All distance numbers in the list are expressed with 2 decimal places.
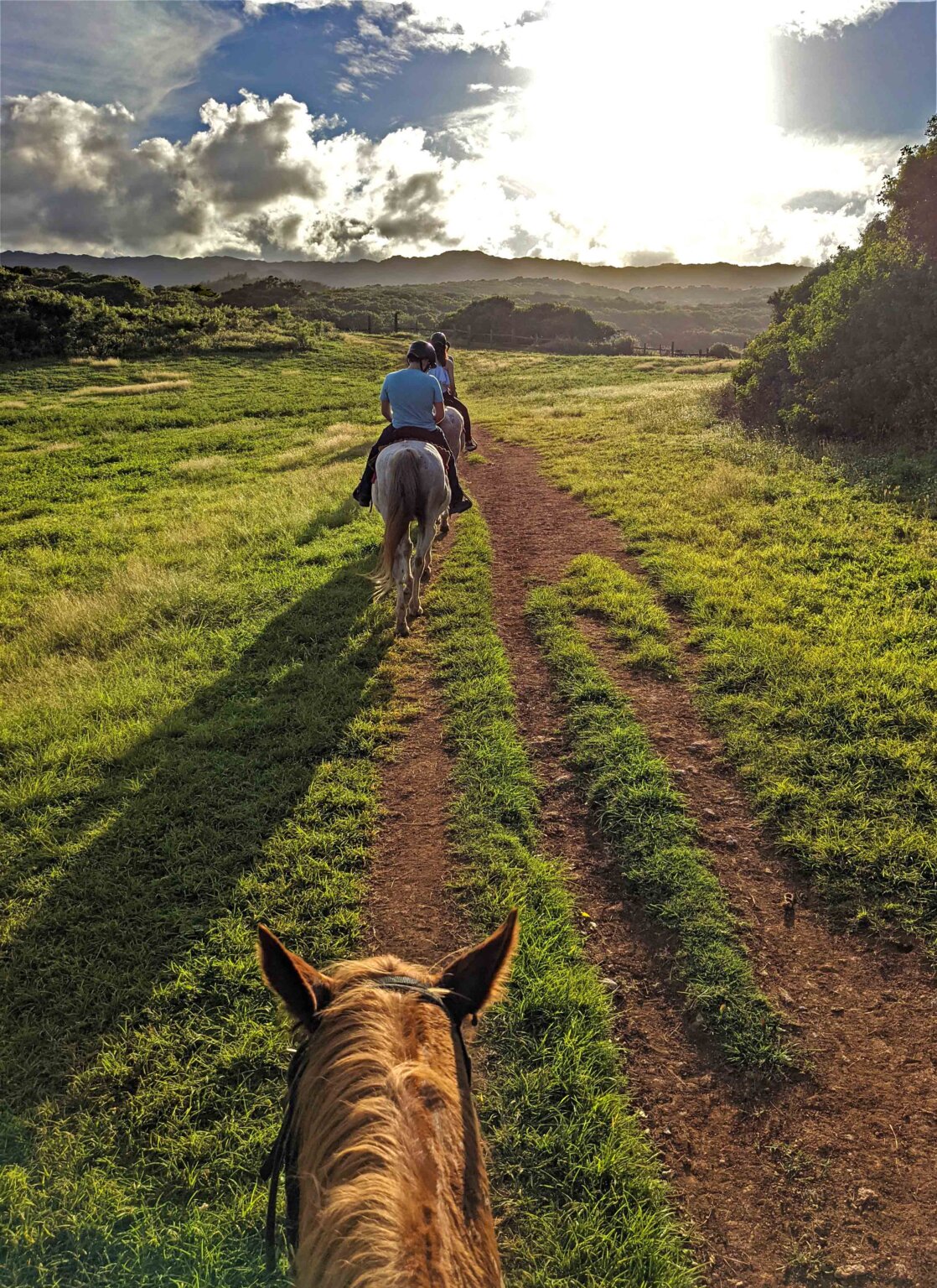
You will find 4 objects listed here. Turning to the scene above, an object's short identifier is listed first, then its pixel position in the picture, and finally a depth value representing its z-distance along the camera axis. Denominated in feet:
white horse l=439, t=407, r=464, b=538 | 41.91
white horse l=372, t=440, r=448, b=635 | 25.45
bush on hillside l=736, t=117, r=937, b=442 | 46.91
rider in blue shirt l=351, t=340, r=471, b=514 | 26.68
